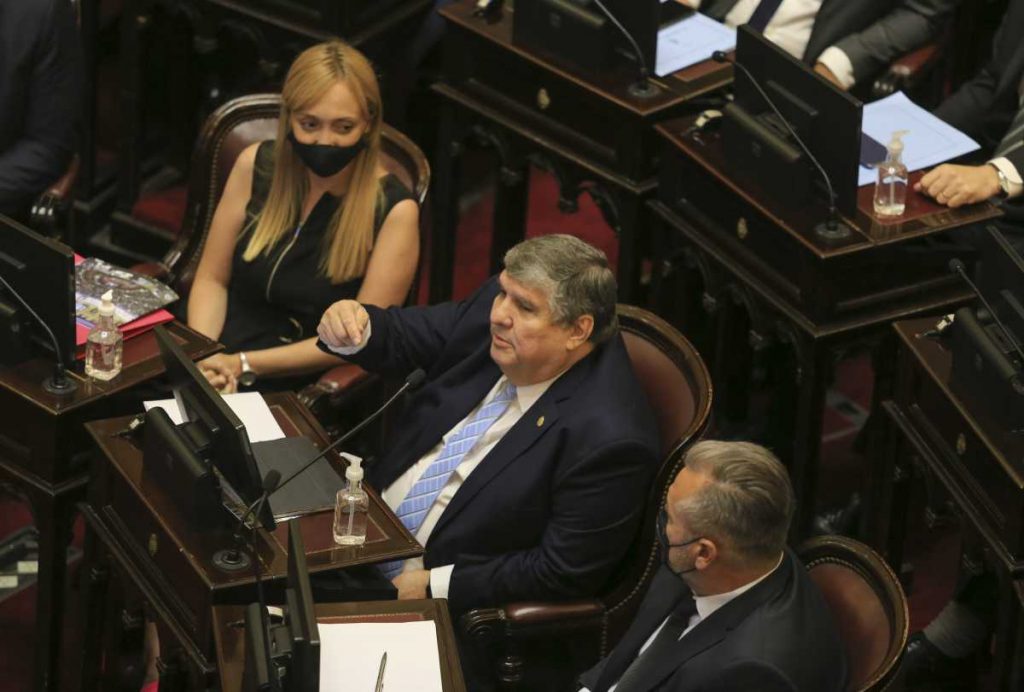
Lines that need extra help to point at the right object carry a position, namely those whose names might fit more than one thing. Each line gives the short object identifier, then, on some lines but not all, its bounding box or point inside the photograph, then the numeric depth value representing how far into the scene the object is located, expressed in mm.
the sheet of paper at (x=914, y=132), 8883
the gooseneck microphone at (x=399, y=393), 7024
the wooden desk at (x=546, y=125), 9531
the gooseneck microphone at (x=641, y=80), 9391
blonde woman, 8602
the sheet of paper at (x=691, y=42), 9789
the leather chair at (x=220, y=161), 9031
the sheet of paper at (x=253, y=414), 7535
